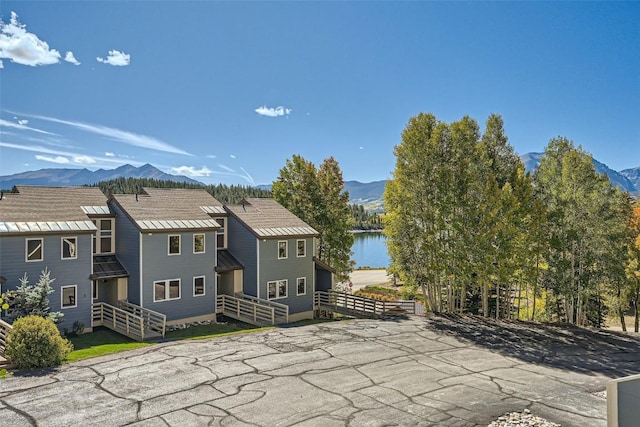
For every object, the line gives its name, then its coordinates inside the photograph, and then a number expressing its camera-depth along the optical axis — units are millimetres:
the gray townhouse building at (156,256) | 19797
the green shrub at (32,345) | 14125
